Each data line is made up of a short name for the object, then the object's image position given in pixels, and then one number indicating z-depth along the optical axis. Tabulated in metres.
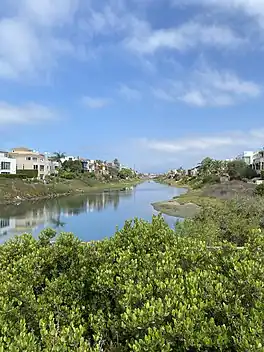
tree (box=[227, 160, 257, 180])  92.12
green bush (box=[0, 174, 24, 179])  80.69
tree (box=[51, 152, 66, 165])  152.81
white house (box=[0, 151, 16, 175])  88.43
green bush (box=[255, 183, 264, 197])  50.57
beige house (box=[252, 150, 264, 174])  101.12
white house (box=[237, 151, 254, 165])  137.30
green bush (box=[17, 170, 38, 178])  92.81
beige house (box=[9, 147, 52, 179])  106.12
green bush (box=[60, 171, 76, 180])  112.88
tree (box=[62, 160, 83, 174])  133.62
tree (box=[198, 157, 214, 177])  124.57
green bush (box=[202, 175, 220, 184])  89.77
